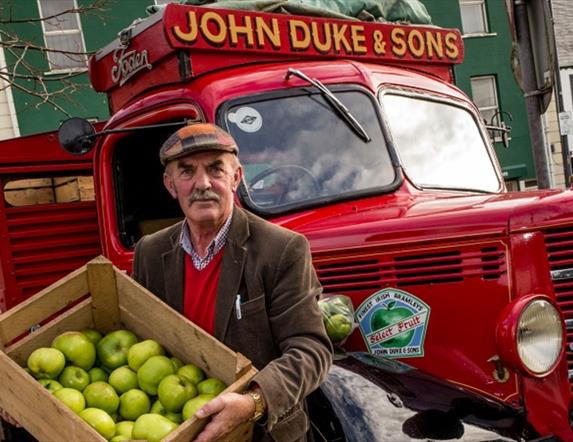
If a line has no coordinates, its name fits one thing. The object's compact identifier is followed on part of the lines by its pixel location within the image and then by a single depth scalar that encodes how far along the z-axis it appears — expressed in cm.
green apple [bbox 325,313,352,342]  289
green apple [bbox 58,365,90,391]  228
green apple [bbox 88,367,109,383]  236
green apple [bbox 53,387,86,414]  212
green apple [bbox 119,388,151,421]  221
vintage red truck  272
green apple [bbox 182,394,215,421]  211
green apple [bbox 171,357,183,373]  230
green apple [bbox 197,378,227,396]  220
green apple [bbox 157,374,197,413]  216
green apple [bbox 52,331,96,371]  236
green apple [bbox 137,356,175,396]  223
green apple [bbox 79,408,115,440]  206
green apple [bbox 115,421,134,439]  210
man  230
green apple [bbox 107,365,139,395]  228
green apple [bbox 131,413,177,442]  202
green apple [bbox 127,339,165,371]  232
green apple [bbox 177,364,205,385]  225
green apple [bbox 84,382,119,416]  218
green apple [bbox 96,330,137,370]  241
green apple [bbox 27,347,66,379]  229
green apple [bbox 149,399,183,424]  216
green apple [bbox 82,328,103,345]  249
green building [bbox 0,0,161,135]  1570
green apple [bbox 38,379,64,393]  221
